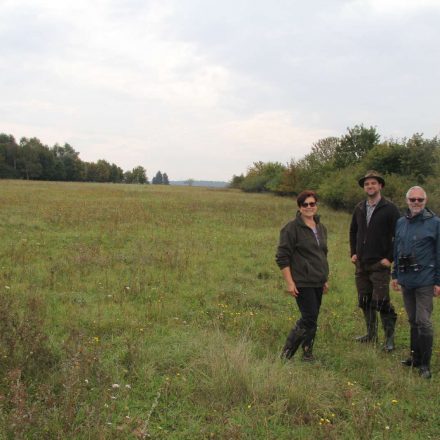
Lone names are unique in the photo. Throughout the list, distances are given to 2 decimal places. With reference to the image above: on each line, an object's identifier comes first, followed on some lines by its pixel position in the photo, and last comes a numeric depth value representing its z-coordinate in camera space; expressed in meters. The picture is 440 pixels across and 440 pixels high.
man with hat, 5.50
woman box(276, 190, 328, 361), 4.82
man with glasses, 4.71
